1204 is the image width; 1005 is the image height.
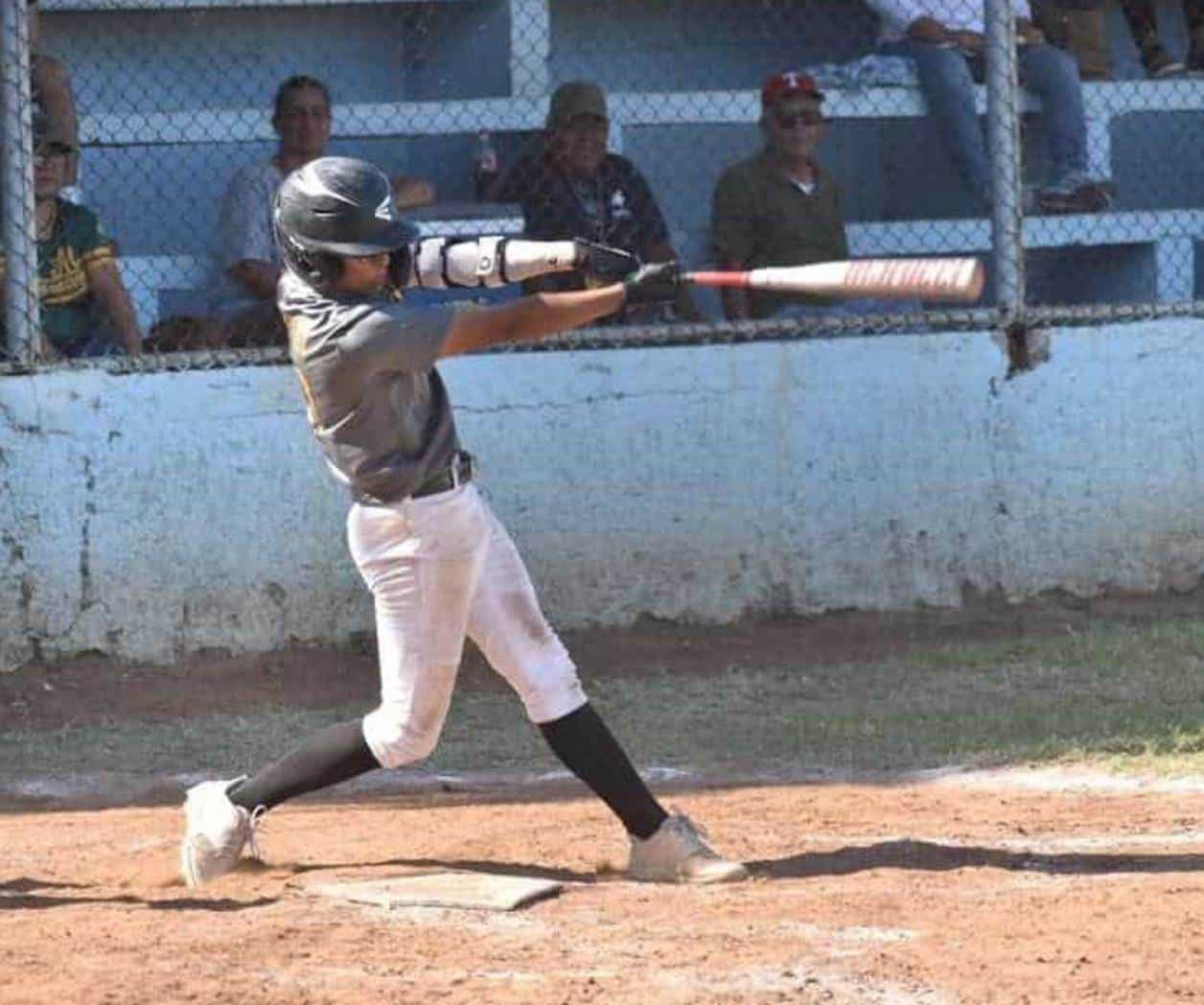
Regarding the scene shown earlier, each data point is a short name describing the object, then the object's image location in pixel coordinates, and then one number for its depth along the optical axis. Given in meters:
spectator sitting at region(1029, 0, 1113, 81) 19.46
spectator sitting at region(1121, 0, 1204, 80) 19.97
